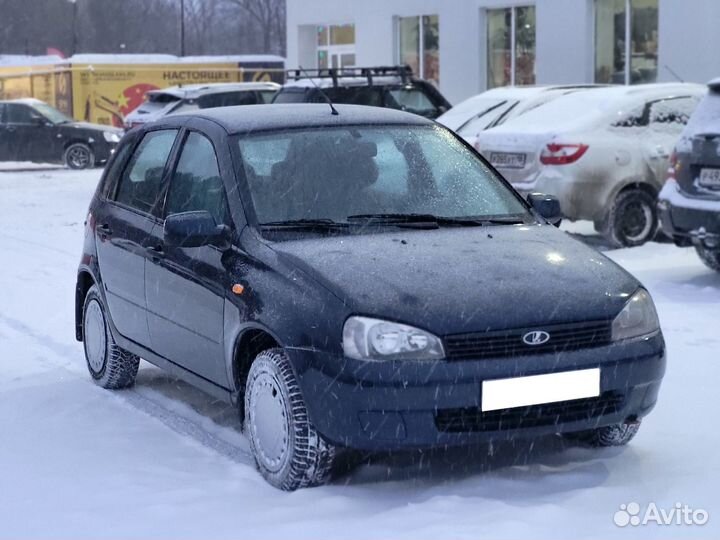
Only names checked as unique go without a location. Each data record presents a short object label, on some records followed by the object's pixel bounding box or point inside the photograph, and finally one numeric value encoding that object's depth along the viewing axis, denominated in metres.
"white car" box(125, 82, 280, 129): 22.95
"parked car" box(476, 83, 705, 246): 13.12
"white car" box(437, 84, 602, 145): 16.17
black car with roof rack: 19.73
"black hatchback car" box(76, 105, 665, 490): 5.09
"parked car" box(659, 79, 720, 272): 10.28
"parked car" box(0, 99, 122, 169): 27.70
